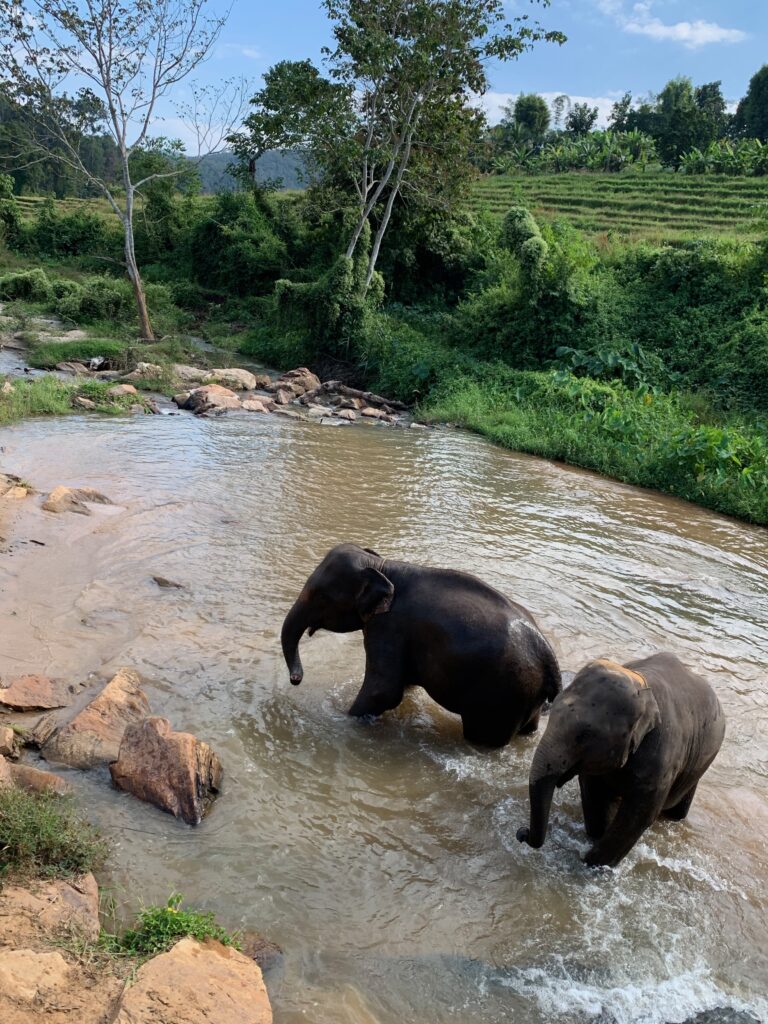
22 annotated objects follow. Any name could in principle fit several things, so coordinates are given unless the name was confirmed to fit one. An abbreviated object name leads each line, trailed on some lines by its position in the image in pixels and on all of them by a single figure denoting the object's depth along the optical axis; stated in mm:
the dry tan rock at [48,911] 3215
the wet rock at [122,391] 18386
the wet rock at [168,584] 7969
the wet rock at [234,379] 22594
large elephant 5180
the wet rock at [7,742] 4691
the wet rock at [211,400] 19020
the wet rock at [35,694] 5281
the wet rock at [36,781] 4289
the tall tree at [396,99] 23812
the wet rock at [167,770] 4469
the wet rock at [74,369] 21938
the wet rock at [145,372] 21262
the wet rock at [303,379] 23677
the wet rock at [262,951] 3525
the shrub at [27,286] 30672
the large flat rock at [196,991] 2914
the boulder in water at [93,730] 4824
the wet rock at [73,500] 9888
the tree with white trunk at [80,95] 22719
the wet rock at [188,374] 22500
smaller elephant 3674
